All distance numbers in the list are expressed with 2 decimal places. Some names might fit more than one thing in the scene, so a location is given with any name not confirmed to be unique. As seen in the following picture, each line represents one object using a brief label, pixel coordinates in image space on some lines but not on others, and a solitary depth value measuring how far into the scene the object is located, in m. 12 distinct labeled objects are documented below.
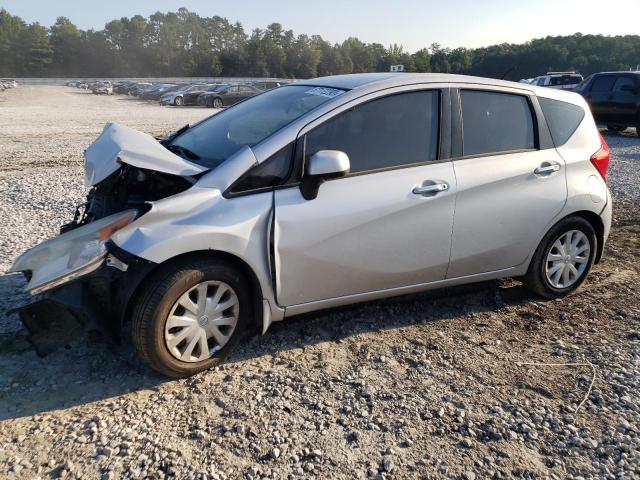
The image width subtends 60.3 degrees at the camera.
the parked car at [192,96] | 37.12
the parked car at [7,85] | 54.51
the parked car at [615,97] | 16.11
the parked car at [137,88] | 50.97
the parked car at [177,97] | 37.12
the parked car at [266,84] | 42.14
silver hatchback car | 3.21
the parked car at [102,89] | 56.47
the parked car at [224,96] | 34.06
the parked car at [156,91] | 44.88
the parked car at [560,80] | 32.56
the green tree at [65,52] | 113.62
